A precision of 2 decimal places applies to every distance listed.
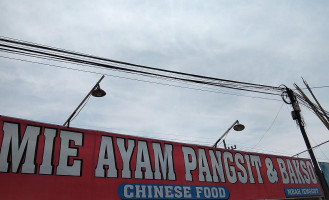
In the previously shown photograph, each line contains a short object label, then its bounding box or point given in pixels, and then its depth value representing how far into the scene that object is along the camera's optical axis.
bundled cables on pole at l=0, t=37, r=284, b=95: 8.15
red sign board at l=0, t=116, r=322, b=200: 8.30
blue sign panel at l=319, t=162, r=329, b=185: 17.00
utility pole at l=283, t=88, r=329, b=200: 13.03
